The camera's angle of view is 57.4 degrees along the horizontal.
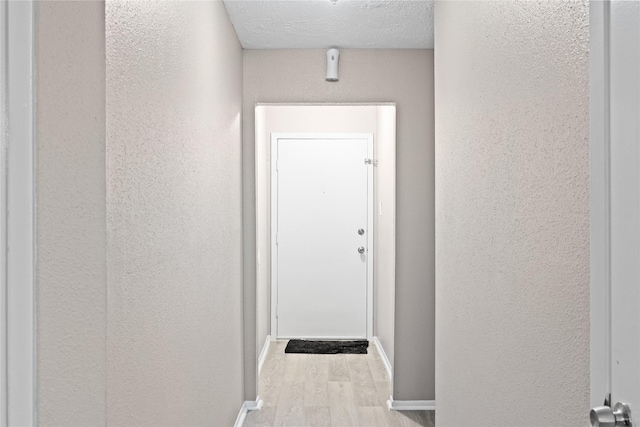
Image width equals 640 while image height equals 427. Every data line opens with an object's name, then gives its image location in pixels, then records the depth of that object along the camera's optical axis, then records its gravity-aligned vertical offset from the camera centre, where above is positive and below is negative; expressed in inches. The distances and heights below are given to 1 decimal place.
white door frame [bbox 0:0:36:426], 38.7 +0.6
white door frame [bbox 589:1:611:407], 40.9 +0.8
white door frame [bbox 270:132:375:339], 218.4 +1.2
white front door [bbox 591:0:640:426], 37.5 -0.1
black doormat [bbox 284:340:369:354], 205.5 -48.7
